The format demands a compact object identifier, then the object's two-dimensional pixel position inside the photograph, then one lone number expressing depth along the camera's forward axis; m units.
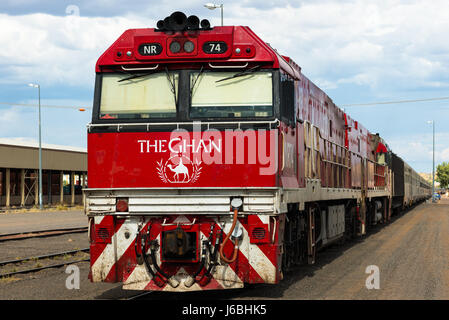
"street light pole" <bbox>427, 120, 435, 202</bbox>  79.56
